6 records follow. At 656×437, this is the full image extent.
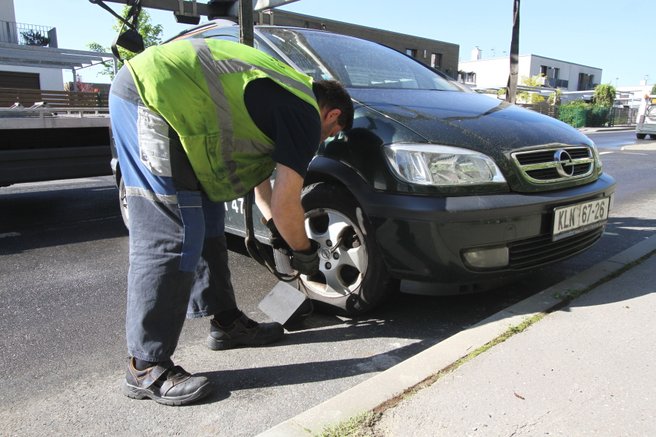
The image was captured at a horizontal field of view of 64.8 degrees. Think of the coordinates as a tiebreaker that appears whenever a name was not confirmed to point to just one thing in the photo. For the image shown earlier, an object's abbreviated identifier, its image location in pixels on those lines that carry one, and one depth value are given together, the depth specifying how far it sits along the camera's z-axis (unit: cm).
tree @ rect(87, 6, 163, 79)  2547
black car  257
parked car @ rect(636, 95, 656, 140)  2356
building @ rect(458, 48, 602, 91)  5900
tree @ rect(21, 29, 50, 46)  2725
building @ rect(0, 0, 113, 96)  2391
